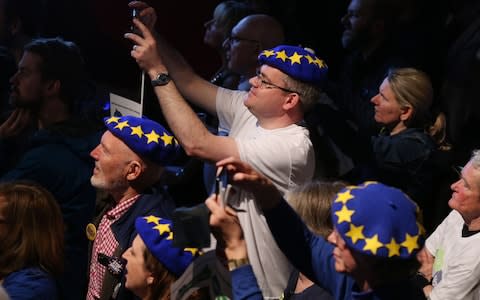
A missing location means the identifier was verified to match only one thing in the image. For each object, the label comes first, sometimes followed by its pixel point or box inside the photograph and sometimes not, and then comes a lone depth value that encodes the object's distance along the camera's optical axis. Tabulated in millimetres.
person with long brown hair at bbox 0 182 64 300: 7079
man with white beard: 7434
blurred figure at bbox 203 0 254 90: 10621
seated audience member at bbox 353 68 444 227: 9539
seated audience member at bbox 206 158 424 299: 5205
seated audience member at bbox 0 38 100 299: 8909
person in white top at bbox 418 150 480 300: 7450
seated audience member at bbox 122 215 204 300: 6267
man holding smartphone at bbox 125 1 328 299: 7403
